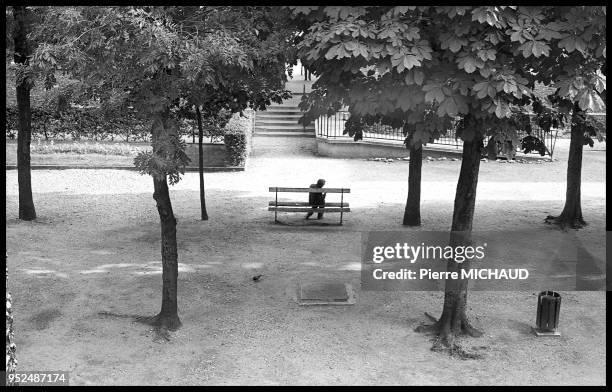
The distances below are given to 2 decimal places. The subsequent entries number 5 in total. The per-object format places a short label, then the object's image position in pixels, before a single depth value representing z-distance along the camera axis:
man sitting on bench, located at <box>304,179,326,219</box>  17.69
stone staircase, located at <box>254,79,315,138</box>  29.80
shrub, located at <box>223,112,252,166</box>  23.40
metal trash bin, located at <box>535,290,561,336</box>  11.10
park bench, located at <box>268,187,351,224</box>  17.30
